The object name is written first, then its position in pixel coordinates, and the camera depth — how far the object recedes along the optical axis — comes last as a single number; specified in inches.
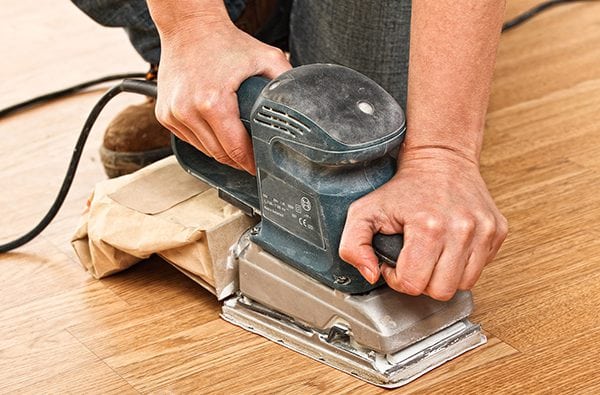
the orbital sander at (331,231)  46.0
